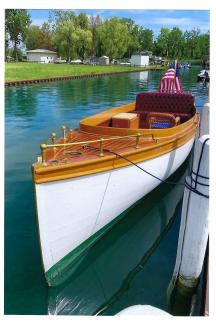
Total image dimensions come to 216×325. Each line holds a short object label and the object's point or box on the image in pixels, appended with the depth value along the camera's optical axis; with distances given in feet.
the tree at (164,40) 238.85
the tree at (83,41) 154.20
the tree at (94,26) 180.24
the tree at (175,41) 239.09
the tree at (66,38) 152.04
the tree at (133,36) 215.14
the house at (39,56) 202.39
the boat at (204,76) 110.11
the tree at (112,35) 170.71
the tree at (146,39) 243.40
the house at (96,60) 197.57
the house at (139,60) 212.84
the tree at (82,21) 174.27
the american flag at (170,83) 38.86
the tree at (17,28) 121.34
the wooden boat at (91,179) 14.15
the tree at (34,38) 212.80
